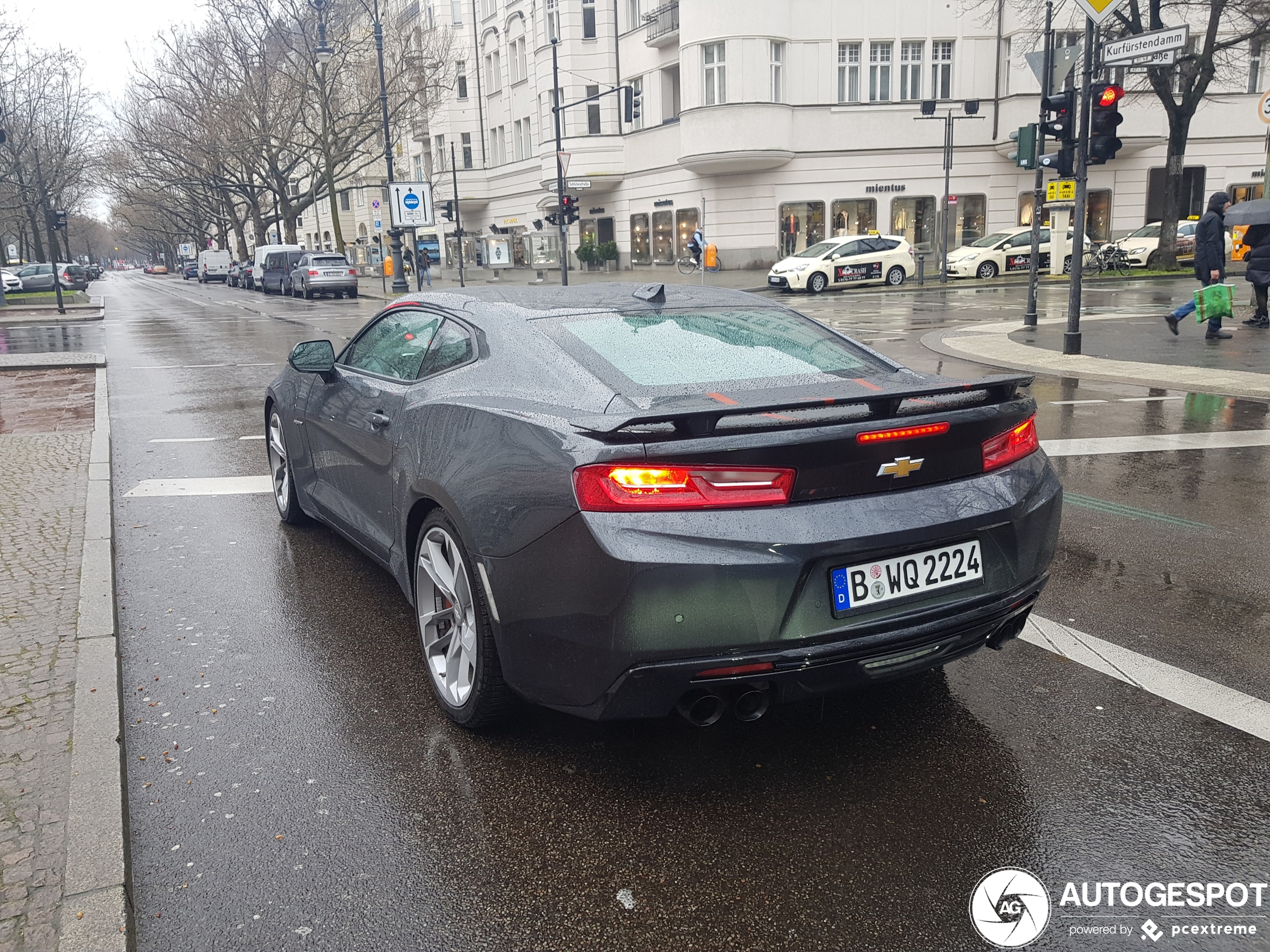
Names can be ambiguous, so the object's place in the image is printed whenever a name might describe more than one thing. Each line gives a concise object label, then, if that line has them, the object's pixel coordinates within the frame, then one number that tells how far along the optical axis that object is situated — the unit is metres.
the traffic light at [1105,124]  12.99
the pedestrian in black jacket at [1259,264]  14.47
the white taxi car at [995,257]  33.25
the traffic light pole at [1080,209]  12.75
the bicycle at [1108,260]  33.66
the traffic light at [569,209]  32.72
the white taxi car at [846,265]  30.83
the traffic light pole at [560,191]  32.44
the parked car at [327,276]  38.22
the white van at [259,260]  46.09
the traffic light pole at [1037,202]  16.11
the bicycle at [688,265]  40.81
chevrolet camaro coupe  2.74
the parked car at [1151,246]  34.06
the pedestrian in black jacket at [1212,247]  14.73
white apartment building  39.00
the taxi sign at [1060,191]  17.64
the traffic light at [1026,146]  17.48
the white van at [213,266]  69.81
